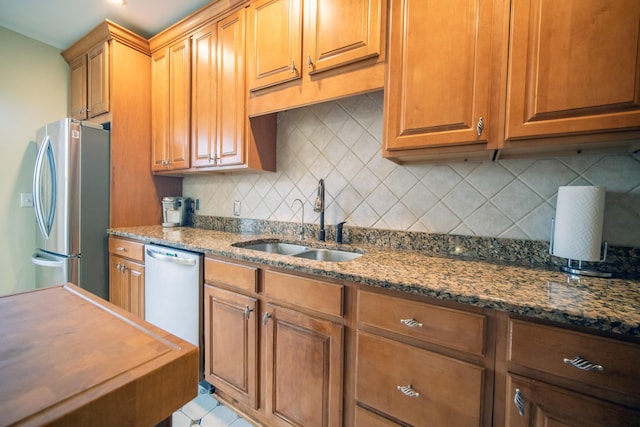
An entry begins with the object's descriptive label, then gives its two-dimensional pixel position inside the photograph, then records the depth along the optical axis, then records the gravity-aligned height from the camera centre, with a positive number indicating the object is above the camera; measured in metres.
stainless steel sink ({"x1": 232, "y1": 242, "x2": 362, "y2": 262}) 1.66 -0.31
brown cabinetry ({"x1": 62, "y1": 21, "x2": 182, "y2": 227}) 2.29 +0.81
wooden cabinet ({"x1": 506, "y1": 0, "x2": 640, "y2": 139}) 0.89 +0.48
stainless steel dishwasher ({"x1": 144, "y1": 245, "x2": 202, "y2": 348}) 1.64 -0.58
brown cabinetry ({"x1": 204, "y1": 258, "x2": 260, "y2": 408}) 1.40 -0.70
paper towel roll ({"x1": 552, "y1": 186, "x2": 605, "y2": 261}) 1.03 -0.05
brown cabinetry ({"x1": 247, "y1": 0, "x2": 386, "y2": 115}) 1.35 +0.83
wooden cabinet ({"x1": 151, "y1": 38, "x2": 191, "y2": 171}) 2.22 +0.78
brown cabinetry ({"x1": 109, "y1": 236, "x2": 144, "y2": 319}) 2.02 -0.59
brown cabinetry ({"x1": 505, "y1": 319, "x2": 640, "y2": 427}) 0.69 -0.46
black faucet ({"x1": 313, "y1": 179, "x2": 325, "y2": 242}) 1.78 -0.02
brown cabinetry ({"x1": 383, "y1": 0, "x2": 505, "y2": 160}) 1.09 +0.54
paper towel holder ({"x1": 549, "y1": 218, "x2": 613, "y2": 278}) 1.06 -0.25
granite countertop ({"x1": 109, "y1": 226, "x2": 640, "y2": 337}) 0.73 -0.27
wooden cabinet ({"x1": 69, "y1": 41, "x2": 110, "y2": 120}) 2.32 +1.01
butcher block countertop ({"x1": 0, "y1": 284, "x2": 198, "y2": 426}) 0.38 -0.29
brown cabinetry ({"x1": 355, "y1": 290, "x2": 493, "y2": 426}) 0.87 -0.55
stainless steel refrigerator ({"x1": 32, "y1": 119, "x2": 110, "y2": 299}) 2.11 -0.05
